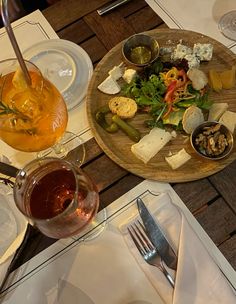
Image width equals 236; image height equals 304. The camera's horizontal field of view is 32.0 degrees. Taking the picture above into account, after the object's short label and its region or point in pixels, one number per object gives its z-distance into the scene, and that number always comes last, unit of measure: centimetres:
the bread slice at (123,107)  102
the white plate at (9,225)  88
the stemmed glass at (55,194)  77
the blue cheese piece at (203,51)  108
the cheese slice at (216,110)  100
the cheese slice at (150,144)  98
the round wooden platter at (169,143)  95
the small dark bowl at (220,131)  94
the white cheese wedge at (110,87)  108
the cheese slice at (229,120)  99
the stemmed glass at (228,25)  115
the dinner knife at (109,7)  122
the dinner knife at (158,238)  82
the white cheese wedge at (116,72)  109
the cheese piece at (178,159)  96
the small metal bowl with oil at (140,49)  111
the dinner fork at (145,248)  82
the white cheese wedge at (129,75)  107
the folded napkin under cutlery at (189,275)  80
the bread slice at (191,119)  98
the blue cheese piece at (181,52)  107
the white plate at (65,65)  110
